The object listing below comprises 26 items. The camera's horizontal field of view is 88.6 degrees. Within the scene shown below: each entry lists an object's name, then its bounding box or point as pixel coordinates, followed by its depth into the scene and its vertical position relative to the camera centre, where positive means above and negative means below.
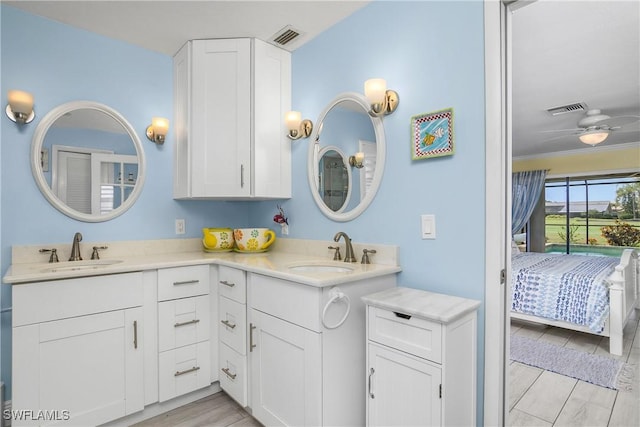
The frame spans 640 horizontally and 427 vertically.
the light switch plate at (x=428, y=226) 1.64 -0.06
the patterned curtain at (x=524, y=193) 5.97 +0.38
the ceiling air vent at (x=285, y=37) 2.23 +1.26
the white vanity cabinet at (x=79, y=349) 1.55 -0.68
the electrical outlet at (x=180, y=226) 2.61 -0.09
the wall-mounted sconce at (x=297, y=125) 2.36 +0.65
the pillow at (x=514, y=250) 5.01 -0.58
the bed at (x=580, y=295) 2.98 -0.80
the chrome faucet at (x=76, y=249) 2.07 -0.21
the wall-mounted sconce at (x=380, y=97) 1.78 +0.65
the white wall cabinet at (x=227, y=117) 2.34 +0.71
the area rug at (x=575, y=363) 2.44 -1.23
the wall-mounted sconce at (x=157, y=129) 2.43 +0.64
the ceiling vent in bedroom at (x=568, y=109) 3.52 +1.16
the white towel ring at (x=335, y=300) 1.41 -0.38
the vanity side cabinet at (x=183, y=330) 1.93 -0.70
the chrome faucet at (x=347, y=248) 1.95 -0.20
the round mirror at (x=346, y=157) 1.92 +0.36
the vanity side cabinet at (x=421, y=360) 1.21 -0.58
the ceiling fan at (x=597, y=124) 3.77 +1.07
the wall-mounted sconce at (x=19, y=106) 1.91 +0.65
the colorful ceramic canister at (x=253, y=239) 2.49 -0.18
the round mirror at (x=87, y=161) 2.06 +0.37
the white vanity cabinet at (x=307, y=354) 1.44 -0.66
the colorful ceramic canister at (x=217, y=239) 2.53 -0.18
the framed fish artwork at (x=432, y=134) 1.58 +0.40
